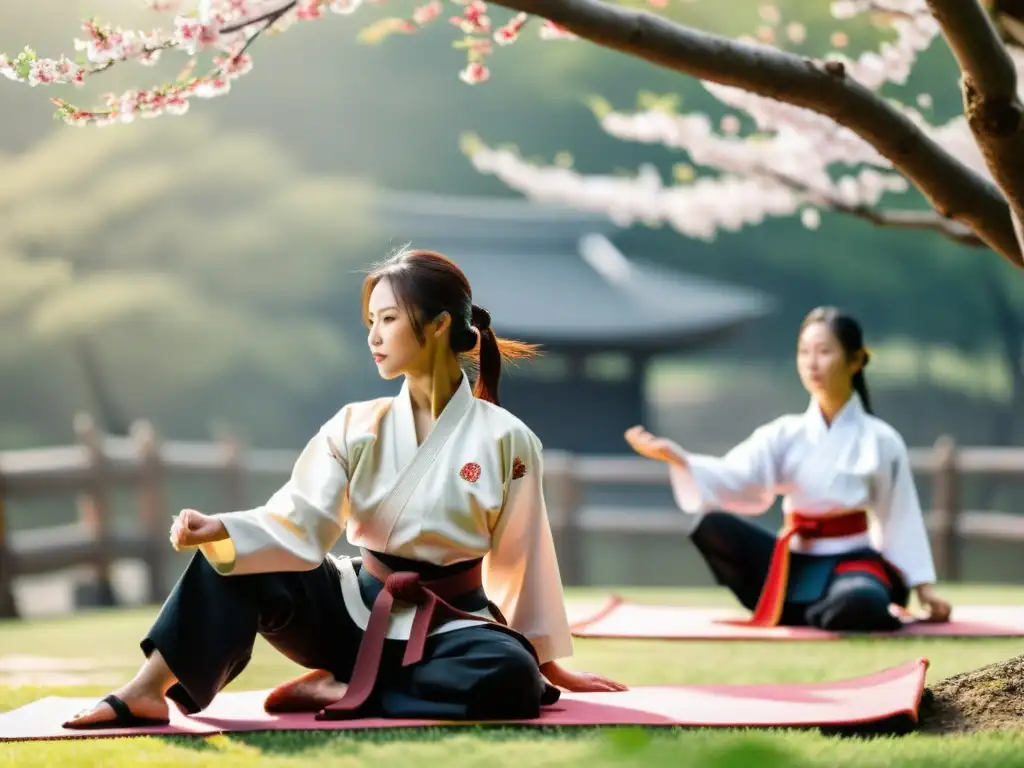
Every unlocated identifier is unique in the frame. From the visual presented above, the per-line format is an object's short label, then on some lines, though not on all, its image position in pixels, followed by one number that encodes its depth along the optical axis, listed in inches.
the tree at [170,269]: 1288.1
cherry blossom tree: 237.0
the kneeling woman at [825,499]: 417.7
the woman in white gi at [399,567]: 239.6
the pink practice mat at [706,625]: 411.2
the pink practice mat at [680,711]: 241.0
